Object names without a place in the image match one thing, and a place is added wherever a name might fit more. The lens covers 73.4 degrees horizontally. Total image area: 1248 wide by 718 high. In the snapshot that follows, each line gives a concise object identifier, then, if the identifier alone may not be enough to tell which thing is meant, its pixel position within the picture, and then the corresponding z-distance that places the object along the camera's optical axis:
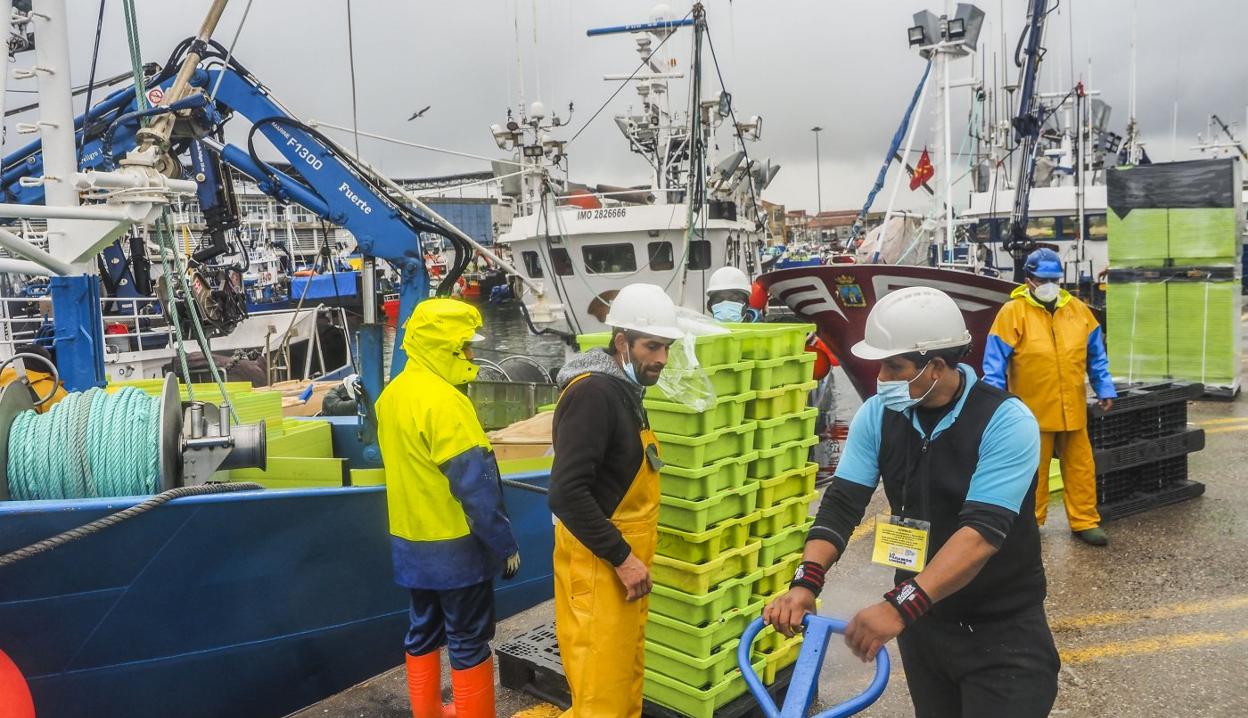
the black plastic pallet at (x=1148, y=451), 5.41
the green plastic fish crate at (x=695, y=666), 3.27
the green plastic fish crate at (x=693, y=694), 3.26
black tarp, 8.10
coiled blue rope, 3.72
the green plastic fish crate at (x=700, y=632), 3.25
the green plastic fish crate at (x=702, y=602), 3.25
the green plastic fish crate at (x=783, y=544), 3.61
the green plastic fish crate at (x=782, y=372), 3.50
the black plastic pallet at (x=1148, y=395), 5.41
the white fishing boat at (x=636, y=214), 16.97
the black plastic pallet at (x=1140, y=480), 5.52
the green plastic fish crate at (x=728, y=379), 3.27
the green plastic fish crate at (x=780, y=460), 3.55
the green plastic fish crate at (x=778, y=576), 3.63
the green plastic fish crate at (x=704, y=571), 3.23
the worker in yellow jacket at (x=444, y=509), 3.32
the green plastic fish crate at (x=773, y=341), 3.49
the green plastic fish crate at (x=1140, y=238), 8.43
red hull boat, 9.28
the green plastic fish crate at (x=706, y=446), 3.18
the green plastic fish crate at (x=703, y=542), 3.23
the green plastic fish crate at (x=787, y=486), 3.58
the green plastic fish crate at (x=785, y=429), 3.53
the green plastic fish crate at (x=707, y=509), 3.20
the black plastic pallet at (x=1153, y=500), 5.51
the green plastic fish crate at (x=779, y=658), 3.49
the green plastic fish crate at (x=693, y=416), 3.21
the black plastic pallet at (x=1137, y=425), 5.41
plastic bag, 3.16
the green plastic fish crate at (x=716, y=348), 3.21
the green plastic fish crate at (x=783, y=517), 3.60
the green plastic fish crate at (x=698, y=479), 3.19
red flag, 18.08
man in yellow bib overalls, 2.80
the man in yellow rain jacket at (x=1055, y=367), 4.92
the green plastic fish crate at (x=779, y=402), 3.53
